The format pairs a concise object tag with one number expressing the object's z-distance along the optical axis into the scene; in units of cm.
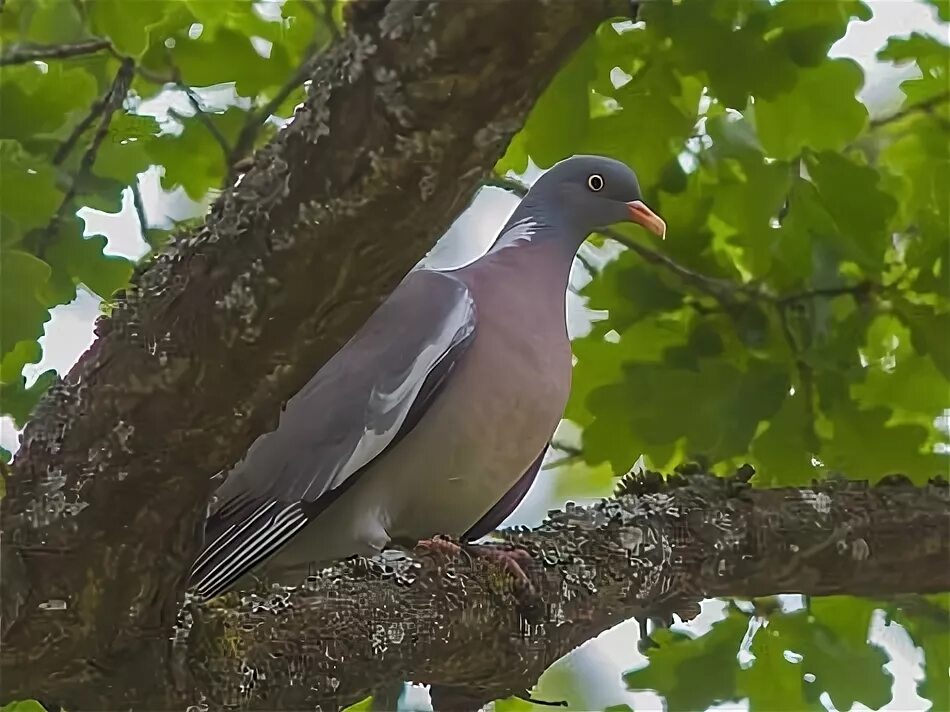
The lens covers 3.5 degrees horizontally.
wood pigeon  727
